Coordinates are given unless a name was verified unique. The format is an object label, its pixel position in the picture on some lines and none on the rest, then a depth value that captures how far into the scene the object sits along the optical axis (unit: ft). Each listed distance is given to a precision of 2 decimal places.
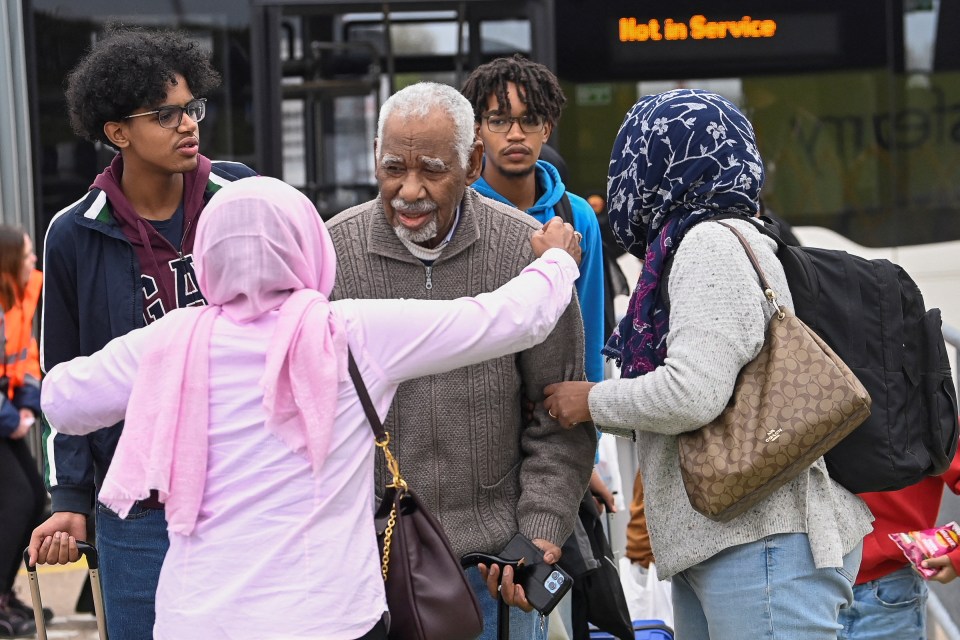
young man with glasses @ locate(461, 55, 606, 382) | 26.35
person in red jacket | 21.52
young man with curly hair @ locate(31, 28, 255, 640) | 20.17
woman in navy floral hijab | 16.96
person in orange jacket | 40.22
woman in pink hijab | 14.98
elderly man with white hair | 18.71
